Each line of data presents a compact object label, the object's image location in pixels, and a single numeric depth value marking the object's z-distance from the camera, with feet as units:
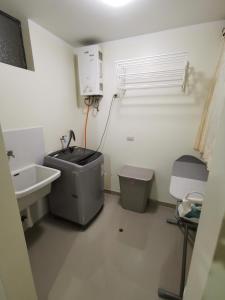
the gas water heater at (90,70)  6.55
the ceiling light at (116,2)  4.20
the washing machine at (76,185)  5.53
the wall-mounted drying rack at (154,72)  5.71
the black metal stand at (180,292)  3.90
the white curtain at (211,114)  3.80
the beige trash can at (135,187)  6.66
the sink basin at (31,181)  4.23
